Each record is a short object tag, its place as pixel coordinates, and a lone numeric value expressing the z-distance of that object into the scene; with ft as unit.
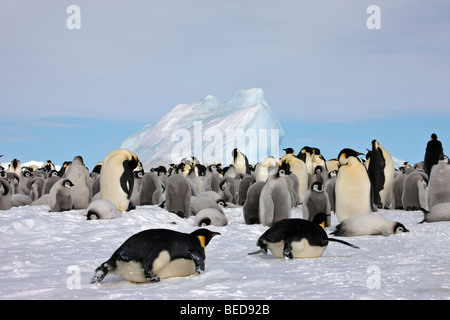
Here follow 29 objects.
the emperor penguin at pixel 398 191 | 38.26
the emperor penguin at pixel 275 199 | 26.78
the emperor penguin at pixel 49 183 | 44.01
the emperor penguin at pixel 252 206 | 29.05
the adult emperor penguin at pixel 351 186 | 29.30
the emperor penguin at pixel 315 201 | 26.73
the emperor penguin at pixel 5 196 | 35.20
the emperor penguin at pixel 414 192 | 35.60
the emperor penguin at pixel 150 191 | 41.93
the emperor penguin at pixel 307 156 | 56.59
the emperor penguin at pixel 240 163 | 64.39
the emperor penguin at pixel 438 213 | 25.77
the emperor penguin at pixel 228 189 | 47.29
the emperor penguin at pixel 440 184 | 31.45
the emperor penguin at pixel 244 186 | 41.29
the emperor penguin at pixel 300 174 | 42.83
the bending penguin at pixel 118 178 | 31.65
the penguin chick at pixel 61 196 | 31.76
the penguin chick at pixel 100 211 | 27.55
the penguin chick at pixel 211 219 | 27.45
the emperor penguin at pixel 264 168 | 43.86
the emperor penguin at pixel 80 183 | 34.40
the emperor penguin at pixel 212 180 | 51.55
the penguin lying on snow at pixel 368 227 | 22.63
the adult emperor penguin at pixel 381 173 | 40.93
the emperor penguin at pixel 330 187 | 35.94
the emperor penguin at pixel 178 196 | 32.42
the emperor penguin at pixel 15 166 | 74.36
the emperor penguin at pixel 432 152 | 48.42
